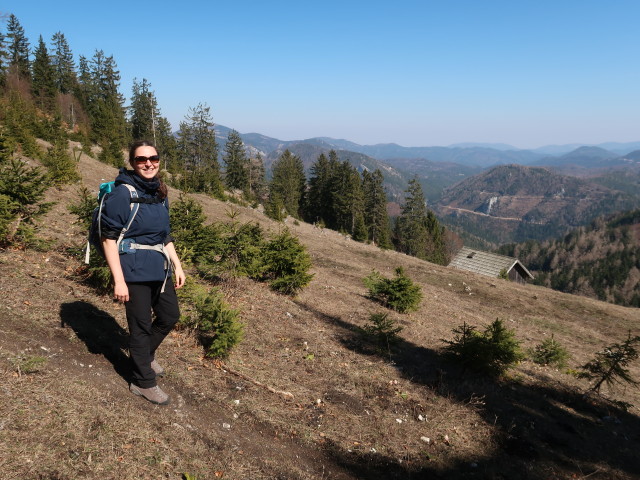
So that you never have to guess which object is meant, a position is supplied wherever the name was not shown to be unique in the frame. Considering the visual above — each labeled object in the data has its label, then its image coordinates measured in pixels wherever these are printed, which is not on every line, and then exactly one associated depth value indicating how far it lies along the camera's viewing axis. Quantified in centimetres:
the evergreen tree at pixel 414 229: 5709
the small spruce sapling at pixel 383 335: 897
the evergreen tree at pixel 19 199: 691
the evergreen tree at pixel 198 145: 5472
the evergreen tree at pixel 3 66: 4182
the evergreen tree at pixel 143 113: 5472
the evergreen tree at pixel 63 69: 5891
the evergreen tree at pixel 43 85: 4647
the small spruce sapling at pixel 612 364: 779
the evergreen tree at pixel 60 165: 1597
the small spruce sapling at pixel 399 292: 1329
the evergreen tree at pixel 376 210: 5603
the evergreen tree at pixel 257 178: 6184
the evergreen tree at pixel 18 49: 5334
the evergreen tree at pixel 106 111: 3570
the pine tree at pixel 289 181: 5744
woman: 364
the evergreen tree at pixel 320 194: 5991
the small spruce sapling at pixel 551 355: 1096
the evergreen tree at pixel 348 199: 5231
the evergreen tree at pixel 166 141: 5209
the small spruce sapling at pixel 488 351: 803
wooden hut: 3831
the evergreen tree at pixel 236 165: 5919
